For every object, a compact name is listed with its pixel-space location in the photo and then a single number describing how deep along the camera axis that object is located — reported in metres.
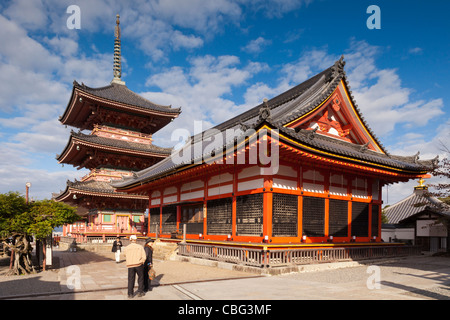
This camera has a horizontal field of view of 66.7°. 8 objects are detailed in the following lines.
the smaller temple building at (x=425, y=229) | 23.72
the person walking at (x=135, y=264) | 8.85
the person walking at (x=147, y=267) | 9.50
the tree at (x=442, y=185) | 17.79
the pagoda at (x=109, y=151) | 30.61
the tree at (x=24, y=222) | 13.20
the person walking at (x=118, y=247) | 17.25
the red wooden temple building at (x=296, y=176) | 14.69
